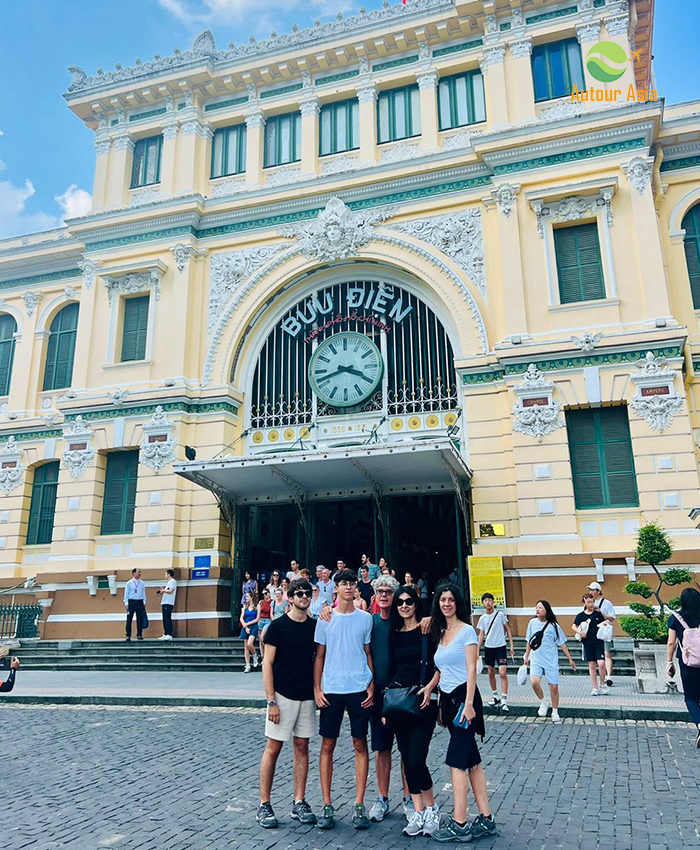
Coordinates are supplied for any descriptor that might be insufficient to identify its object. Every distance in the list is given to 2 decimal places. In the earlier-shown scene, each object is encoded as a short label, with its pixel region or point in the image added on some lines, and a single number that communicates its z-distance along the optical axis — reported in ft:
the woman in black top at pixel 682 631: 28.32
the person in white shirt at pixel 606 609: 40.91
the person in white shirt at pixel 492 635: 38.29
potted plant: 40.40
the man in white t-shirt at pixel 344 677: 19.88
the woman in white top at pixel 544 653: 33.99
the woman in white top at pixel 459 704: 18.15
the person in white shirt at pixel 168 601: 63.10
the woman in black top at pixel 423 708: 18.51
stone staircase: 56.49
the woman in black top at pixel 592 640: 39.32
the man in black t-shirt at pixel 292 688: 19.83
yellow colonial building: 59.41
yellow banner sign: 55.19
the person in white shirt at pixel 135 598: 61.82
